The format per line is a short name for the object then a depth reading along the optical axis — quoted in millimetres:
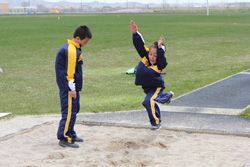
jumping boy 9565
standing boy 8325
